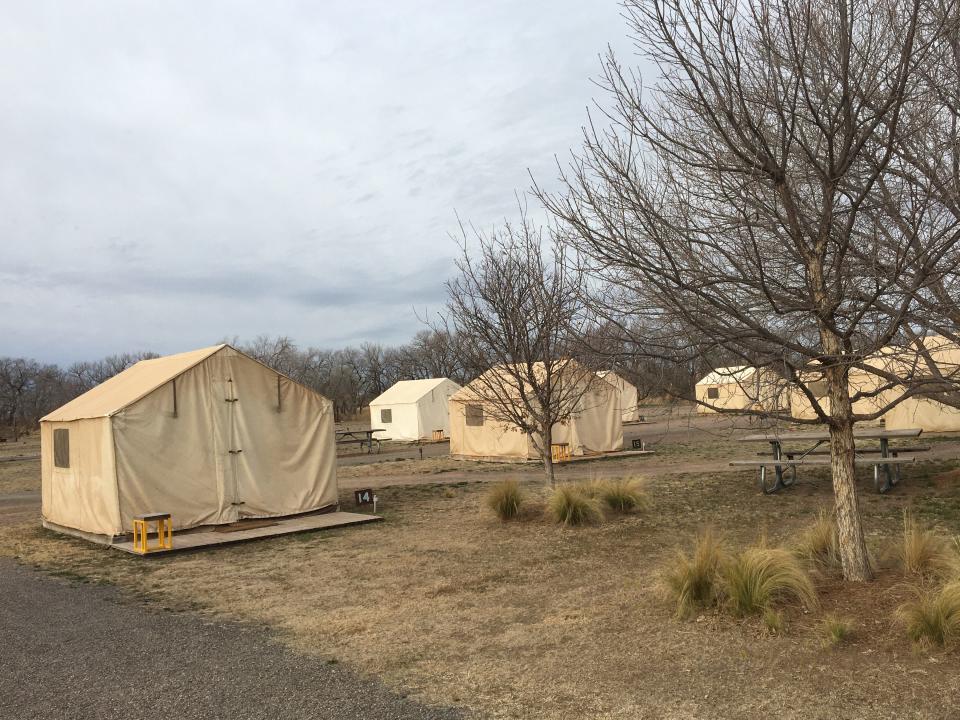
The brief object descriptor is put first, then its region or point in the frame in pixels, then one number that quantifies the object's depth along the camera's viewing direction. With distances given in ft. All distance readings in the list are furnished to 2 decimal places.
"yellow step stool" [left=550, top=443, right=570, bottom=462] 70.95
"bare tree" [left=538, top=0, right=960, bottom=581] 16.06
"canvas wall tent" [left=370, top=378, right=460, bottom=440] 110.63
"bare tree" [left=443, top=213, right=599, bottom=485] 38.55
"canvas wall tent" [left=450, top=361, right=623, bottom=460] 73.77
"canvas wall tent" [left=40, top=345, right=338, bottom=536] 36.27
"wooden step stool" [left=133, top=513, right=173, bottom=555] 32.73
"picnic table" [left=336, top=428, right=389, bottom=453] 94.39
